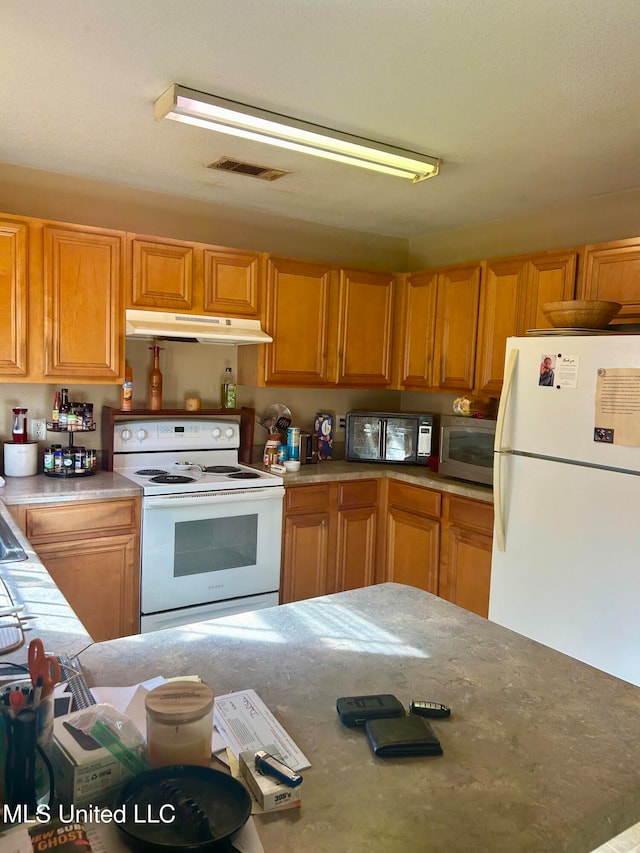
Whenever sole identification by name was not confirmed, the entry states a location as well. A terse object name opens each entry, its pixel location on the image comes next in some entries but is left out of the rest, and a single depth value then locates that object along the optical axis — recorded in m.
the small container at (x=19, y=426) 3.19
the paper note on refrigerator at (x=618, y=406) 2.38
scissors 0.85
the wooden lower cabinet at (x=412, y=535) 3.55
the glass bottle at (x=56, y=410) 3.22
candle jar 0.88
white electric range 3.11
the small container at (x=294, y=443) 3.83
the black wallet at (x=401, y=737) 1.01
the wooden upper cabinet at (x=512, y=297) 3.16
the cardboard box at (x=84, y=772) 0.83
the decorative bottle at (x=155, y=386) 3.54
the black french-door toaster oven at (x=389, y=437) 3.95
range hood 3.20
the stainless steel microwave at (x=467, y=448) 3.29
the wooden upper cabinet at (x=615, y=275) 2.86
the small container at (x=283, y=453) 3.84
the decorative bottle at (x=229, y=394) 3.82
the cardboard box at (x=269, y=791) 0.88
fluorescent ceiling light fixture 2.19
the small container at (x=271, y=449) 3.84
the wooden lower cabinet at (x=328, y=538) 3.55
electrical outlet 3.32
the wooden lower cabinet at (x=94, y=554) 2.85
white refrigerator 2.43
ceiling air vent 2.95
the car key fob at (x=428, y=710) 1.12
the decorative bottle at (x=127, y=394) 3.40
